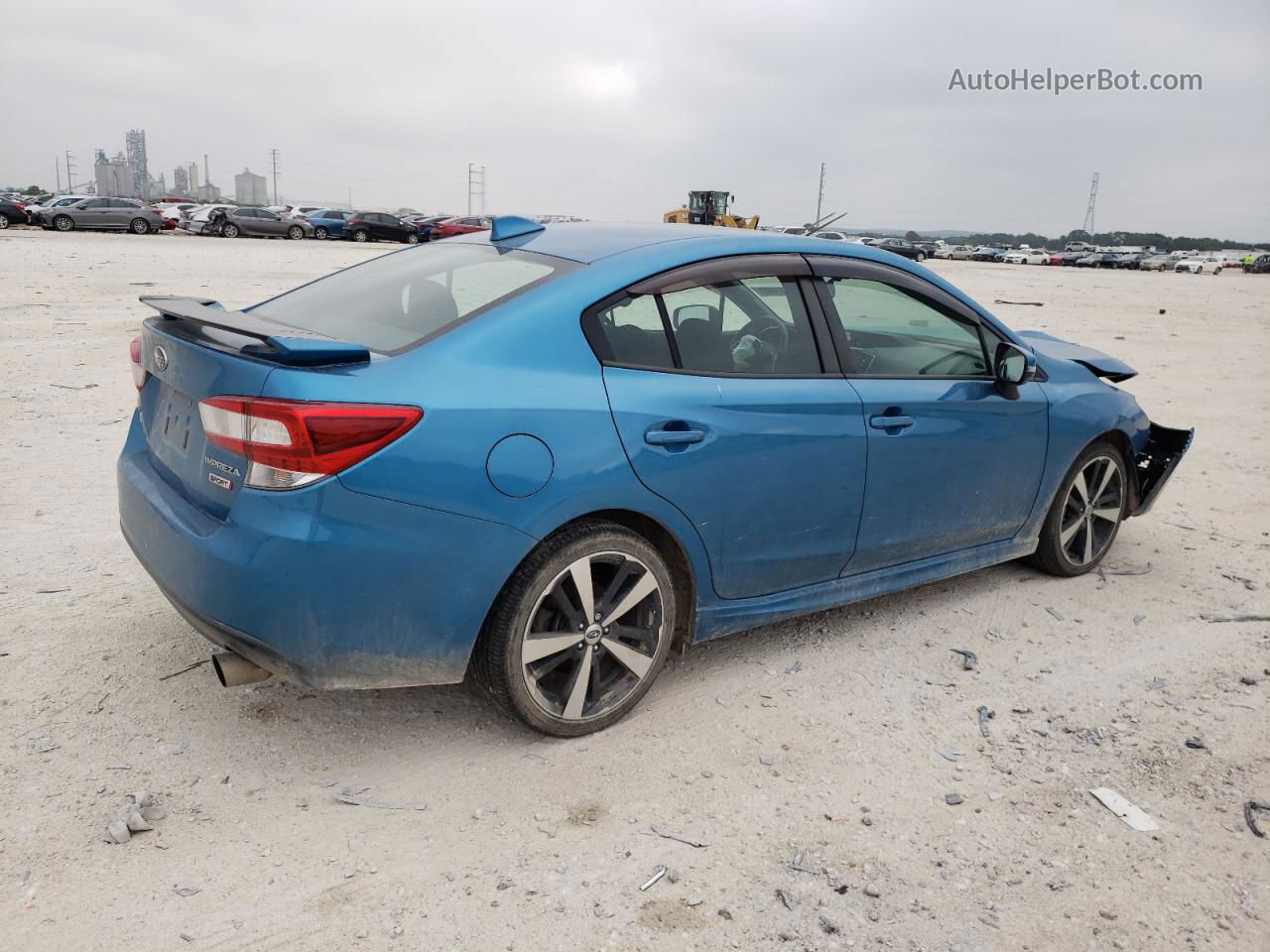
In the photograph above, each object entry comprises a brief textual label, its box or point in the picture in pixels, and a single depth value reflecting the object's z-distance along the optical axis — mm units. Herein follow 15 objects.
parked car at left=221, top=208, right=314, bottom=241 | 40406
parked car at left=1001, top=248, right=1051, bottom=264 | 72688
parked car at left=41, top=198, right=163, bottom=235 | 36156
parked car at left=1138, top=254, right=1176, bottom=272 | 67938
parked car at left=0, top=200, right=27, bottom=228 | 35812
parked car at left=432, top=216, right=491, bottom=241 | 44000
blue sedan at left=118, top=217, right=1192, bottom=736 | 2701
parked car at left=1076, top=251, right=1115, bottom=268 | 67875
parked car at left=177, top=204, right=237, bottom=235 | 40594
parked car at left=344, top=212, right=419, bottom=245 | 43625
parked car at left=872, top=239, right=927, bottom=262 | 50928
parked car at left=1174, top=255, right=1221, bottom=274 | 67000
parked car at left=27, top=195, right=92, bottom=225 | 36281
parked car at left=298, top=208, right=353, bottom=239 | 42406
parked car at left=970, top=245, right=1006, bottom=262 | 72000
